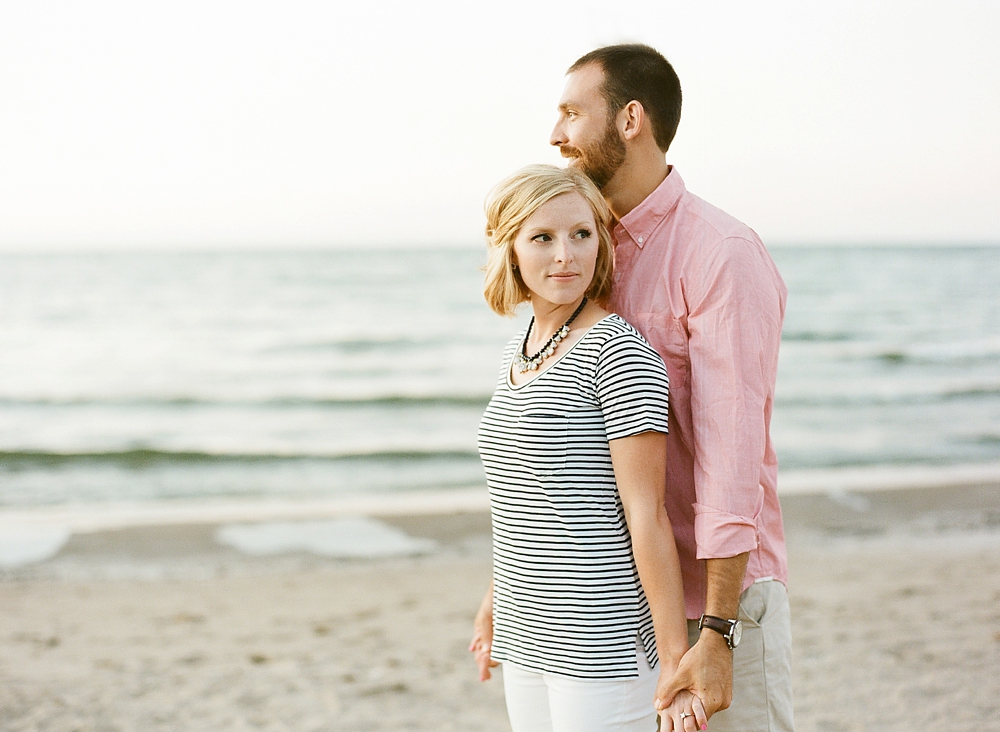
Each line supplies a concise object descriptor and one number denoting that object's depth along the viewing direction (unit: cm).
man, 200
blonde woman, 198
